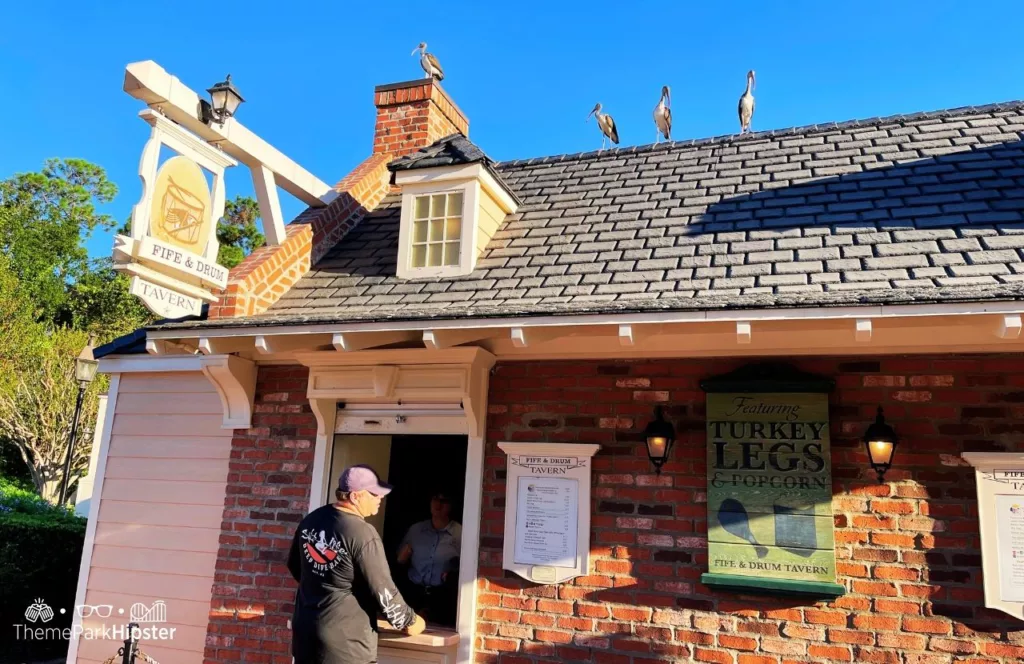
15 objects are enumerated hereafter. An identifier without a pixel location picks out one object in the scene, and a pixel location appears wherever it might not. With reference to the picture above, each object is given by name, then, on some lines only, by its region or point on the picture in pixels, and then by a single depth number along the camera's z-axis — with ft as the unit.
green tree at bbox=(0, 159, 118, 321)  102.53
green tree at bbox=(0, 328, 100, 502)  66.44
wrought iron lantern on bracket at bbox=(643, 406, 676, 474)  15.70
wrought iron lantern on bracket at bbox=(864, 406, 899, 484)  14.20
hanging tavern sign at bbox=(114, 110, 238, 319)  16.69
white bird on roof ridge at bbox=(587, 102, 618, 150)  32.63
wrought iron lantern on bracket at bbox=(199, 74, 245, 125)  19.08
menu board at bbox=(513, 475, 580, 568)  16.38
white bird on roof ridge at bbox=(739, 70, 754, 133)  32.35
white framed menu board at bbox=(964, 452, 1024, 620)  13.33
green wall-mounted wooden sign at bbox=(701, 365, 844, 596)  14.58
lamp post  39.27
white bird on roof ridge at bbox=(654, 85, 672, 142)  31.14
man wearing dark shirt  12.52
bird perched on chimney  28.63
